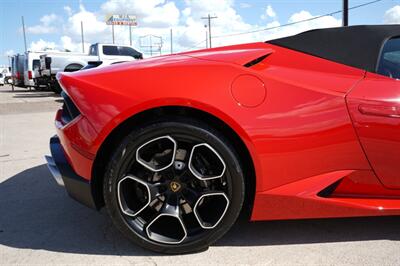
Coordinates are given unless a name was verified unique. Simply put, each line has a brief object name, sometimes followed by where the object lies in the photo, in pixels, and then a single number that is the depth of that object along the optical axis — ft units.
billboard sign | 229.86
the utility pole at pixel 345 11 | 68.54
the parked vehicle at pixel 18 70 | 83.31
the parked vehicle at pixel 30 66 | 72.69
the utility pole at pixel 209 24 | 212.64
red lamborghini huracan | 7.35
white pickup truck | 53.52
